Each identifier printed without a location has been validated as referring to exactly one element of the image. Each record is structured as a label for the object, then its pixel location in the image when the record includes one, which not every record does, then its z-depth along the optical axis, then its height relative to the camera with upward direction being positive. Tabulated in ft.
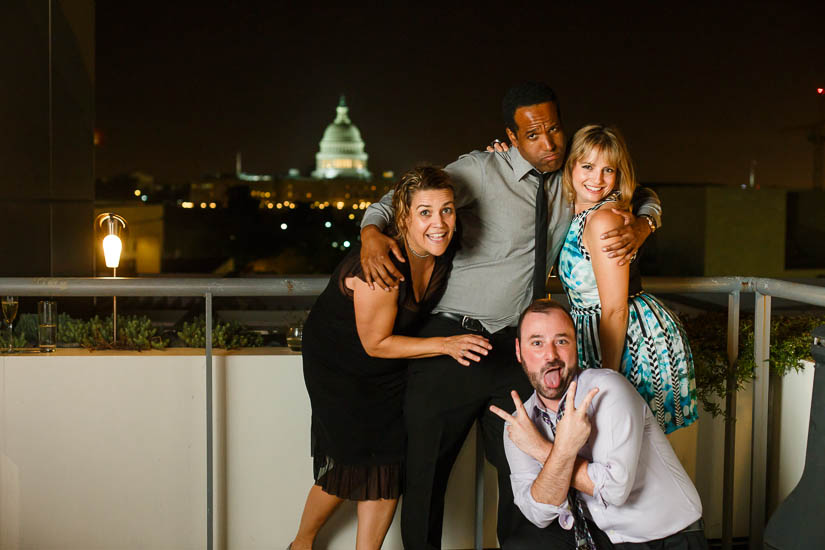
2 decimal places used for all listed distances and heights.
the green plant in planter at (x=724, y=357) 10.50 -1.25
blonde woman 7.85 -0.49
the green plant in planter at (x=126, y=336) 10.62 -1.11
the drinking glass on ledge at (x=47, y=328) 10.41 -0.98
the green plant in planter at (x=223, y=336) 10.82 -1.11
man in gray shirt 8.48 -0.56
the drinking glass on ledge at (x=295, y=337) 10.69 -1.10
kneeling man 6.75 -1.63
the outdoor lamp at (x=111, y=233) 17.76 +0.23
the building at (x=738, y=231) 138.72 +3.15
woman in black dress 8.01 -1.01
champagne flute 10.68 -0.80
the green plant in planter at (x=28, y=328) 10.93 -1.06
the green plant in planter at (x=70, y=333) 10.97 -1.09
